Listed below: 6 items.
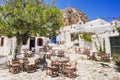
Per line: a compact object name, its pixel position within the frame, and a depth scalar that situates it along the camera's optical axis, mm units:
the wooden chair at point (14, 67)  5736
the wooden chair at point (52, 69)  5223
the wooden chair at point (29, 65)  5845
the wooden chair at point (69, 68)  5095
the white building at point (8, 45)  12435
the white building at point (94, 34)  10217
